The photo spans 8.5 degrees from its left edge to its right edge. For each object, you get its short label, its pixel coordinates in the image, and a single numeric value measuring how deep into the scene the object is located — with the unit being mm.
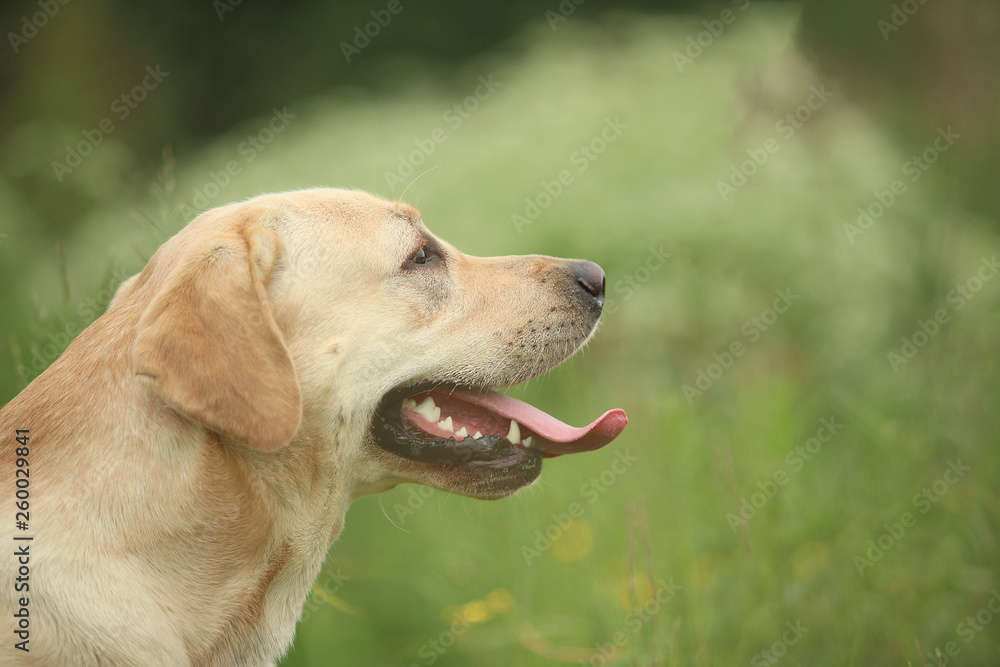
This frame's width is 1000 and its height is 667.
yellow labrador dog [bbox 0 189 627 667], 3822
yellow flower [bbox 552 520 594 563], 4085
